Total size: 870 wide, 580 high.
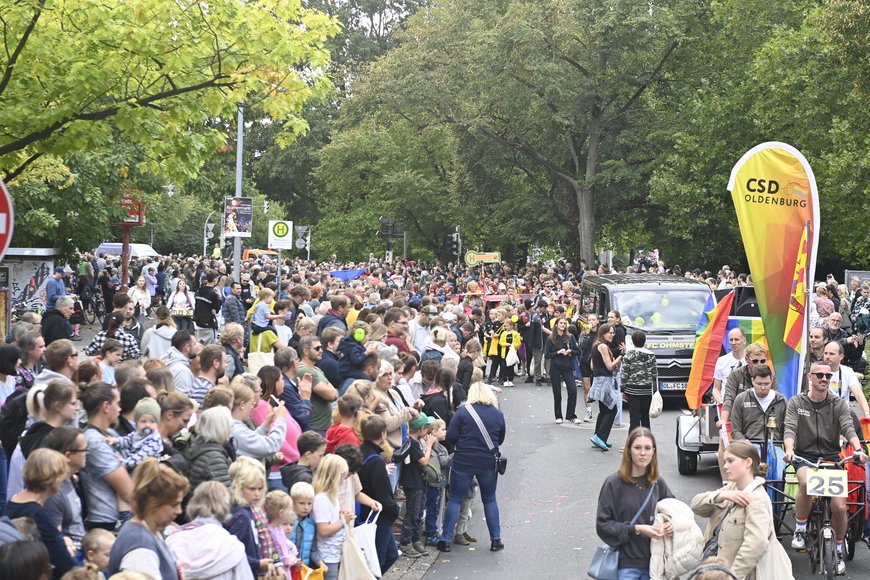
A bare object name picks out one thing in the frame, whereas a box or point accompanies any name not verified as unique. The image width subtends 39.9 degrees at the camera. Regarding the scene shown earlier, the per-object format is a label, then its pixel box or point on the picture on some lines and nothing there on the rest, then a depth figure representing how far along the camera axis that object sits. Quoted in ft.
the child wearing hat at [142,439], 24.86
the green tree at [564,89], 138.72
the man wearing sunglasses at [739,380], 38.02
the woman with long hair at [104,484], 23.40
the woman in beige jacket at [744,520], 22.80
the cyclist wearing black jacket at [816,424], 33.01
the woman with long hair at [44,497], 19.71
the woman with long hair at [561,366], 62.18
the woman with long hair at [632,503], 24.06
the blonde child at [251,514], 23.13
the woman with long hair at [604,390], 53.31
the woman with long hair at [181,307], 77.61
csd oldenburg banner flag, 39.73
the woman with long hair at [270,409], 29.62
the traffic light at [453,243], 166.09
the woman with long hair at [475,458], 36.29
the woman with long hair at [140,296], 86.38
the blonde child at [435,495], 37.42
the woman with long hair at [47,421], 23.75
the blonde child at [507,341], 77.87
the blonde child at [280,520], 24.21
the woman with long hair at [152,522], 19.58
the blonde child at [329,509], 26.89
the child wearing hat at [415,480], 35.96
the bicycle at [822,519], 30.81
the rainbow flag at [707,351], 45.93
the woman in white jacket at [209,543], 21.36
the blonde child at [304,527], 26.32
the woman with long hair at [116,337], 42.63
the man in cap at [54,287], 77.89
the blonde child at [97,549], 20.81
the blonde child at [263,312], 57.16
